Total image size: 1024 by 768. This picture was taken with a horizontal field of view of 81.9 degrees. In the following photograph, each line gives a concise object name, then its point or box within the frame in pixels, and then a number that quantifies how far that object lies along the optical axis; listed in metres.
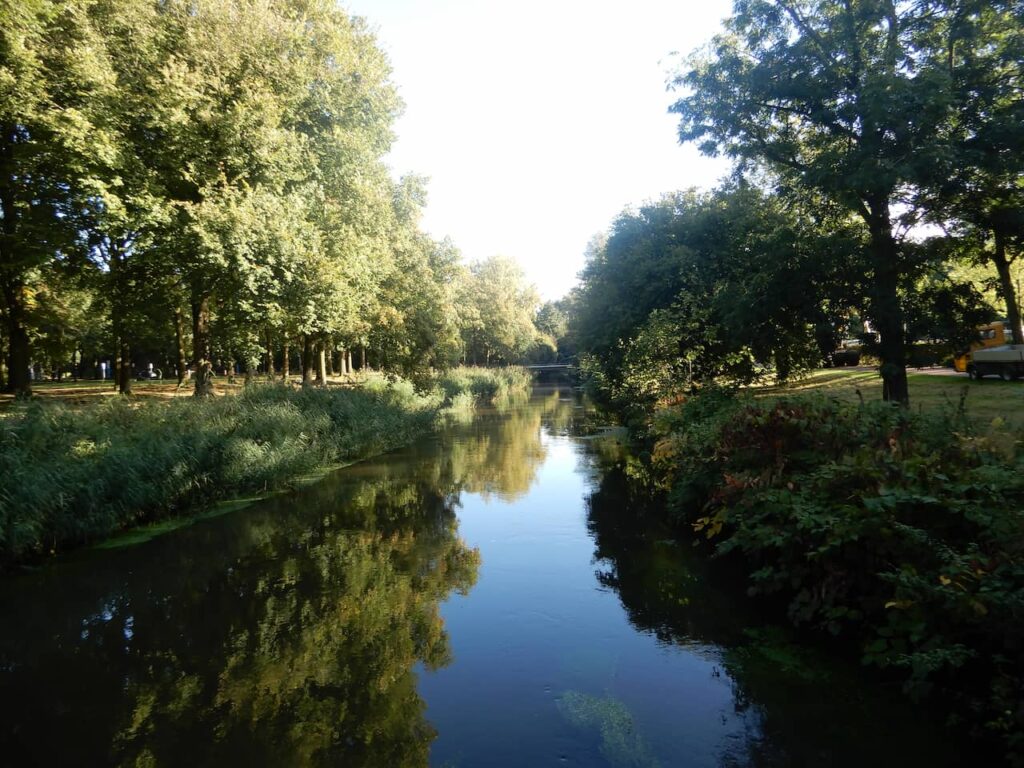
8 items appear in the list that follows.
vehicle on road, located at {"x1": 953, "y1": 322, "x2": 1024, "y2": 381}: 17.42
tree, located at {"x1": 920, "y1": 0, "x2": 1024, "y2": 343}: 11.10
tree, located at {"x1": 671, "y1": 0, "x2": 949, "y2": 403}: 11.01
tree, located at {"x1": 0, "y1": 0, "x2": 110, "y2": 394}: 14.34
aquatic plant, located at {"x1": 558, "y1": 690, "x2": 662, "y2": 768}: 4.36
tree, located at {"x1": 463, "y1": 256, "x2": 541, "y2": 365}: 66.00
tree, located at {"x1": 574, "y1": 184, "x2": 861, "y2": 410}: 13.23
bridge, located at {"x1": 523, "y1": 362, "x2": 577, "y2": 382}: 86.62
